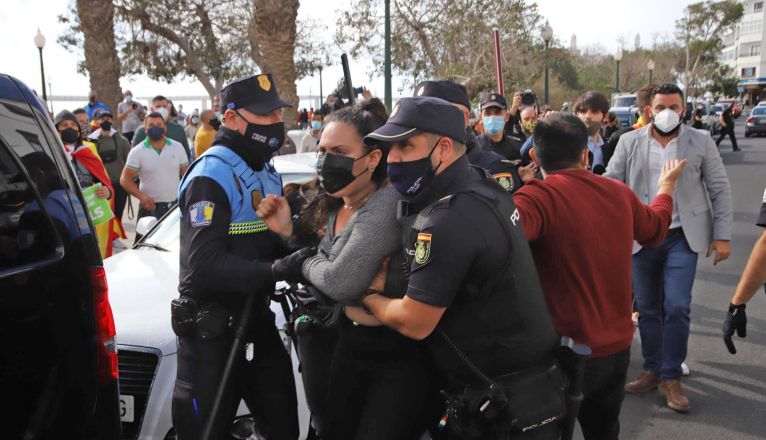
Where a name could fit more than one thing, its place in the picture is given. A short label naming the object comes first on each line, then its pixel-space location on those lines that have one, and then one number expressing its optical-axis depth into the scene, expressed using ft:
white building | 306.55
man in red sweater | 8.38
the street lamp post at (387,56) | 54.52
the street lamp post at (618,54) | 123.24
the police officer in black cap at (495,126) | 16.71
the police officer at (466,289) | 6.57
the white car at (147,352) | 10.18
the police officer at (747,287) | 9.22
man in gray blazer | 13.79
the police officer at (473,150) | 11.47
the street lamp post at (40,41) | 77.15
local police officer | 8.60
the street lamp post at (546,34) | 71.87
